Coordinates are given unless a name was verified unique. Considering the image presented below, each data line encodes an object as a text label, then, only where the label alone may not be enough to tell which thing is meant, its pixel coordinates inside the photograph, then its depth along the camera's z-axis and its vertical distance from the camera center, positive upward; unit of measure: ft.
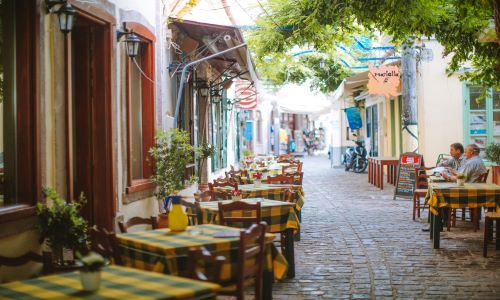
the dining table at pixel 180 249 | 15.52 -2.61
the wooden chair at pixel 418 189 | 38.91 -3.01
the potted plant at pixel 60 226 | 19.06 -2.37
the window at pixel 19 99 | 19.39 +1.41
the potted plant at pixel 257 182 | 32.78 -2.04
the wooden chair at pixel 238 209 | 21.34 -2.29
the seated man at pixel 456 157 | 37.27 -1.05
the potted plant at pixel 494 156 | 48.53 -1.33
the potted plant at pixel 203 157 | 39.32 -0.89
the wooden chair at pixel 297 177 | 38.56 -2.10
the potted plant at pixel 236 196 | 25.09 -2.10
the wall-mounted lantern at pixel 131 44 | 27.99 +4.39
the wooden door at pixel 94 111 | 26.08 +1.38
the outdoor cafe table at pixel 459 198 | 30.01 -2.76
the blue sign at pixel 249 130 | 114.35 +2.14
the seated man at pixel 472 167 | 34.30 -1.50
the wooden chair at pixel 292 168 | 49.15 -2.03
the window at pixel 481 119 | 55.77 +1.75
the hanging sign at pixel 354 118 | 90.43 +3.20
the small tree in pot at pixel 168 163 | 31.58 -0.96
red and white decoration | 79.61 +5.79
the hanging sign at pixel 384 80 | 55.01 +5.12
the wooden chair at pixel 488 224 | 27.40 -3.68
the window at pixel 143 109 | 31.71 +1.74
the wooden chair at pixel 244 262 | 13.35 -2.66
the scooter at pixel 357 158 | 88.28 -2.41
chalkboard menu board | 50.49 -2.53
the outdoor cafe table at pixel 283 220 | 24.17 -2.93
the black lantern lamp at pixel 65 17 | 20.67 +4.12
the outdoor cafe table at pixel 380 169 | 60.59 -2.90
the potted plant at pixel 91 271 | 11.74 -2.30
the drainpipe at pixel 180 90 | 34.89 +2.89
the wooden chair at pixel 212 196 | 26.51 -2.27
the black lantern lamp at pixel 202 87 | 48.47 +4.20
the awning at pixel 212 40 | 38.11 +6.63
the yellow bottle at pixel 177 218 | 17.70 -2.04
